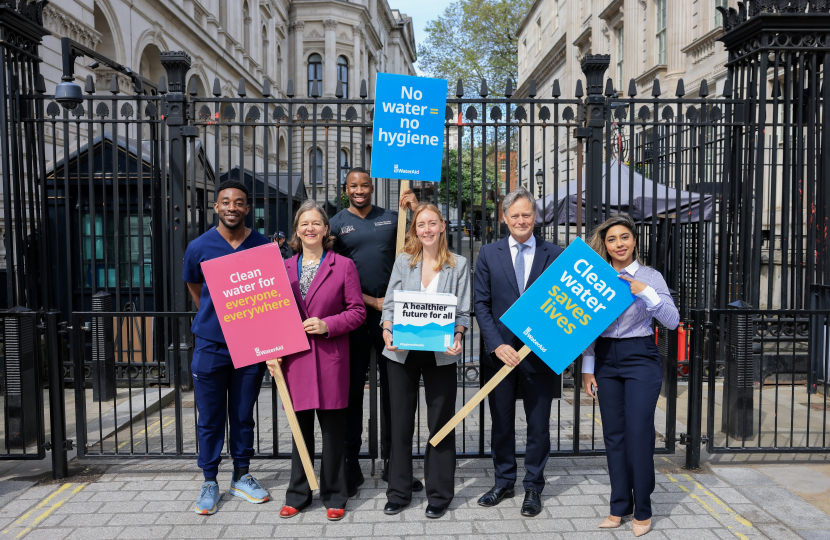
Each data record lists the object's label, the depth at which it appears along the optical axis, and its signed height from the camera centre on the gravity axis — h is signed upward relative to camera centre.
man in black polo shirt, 4.32 -0.09
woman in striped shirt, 3.74 -0.83
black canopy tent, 7.85 +0.56
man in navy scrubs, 4.12 -0.89
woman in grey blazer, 3.98 -0.83
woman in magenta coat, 3.96 -0.63
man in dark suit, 4.08 -0.59
